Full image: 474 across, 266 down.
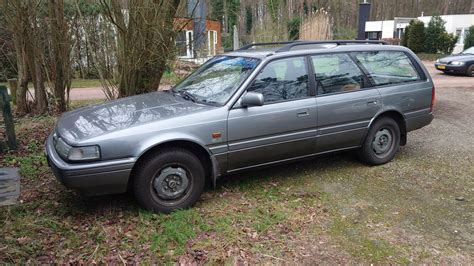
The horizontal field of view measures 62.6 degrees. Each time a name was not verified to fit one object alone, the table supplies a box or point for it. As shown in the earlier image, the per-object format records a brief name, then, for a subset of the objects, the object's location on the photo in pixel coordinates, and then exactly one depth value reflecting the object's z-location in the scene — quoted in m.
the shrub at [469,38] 27.80
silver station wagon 3.56
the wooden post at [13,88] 9.46
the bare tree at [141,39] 6.28
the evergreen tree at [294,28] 16.50
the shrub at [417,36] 27.95
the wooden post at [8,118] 5.62
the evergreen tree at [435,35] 27.20
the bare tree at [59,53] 7.13
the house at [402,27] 32.47
